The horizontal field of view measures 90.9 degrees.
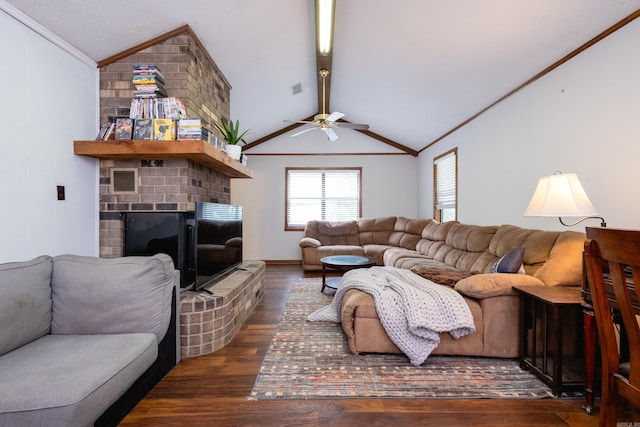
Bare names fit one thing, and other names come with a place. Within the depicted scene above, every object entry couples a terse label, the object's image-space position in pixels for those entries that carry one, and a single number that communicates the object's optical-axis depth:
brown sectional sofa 2.24
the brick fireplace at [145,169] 2.66
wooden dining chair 0.99
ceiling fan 3.83
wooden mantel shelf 2.40
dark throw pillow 2.46
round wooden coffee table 3.78
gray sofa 1.16
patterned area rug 1.85
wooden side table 1.84
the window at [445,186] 5.06
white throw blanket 2.15
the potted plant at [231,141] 3.28
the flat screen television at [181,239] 2.58
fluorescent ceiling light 2.68
